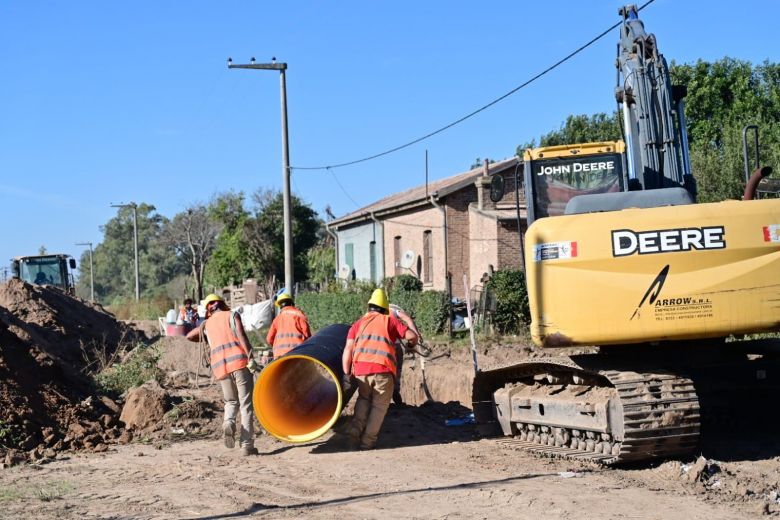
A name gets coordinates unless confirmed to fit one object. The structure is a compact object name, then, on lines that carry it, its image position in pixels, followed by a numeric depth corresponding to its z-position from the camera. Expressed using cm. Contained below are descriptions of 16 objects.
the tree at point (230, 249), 4547
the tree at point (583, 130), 4519
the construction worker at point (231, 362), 1084
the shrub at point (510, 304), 2106
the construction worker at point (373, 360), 1055
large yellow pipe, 1059
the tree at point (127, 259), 9738
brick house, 2728
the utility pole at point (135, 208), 5818
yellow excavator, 825
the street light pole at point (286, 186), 2573
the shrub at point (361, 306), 2272
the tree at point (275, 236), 4519
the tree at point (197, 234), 6355
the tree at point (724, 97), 3547
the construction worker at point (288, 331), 1202
